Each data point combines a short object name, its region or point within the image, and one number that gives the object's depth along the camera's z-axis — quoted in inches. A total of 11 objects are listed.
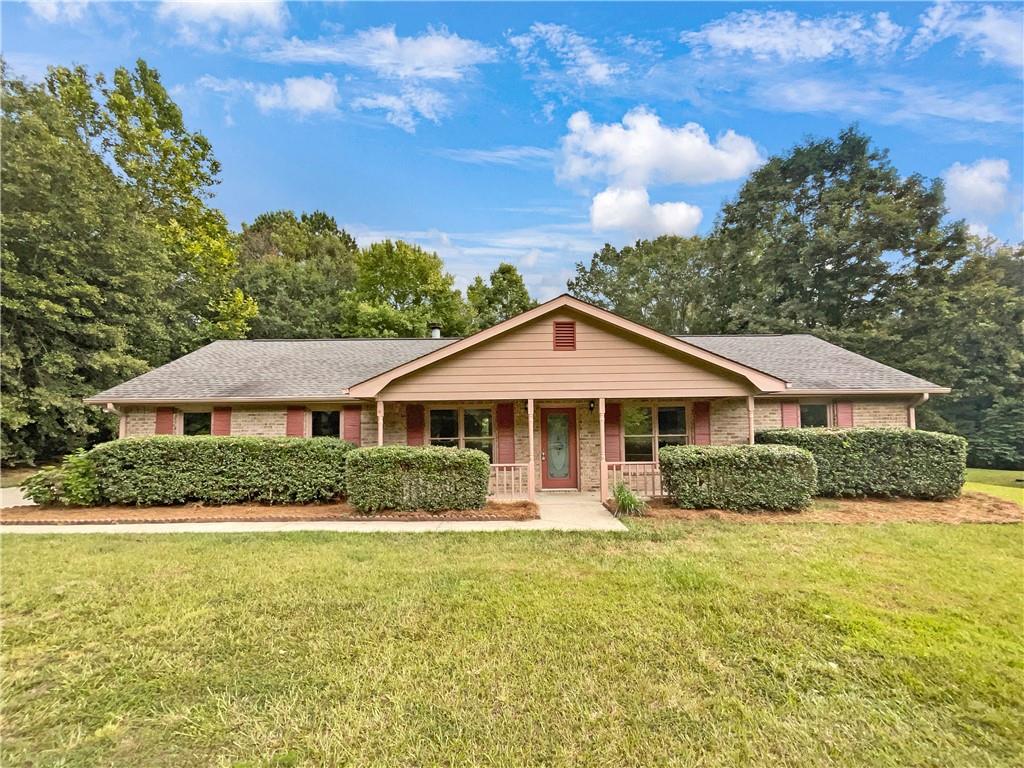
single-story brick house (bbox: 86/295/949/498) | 392.2
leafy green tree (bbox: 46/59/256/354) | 831.1
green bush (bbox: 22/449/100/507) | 369.7
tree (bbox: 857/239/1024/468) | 743.7
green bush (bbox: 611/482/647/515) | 337.1
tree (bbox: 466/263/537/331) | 1165.1
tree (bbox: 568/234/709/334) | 1190.9
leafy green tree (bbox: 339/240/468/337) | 1071.0
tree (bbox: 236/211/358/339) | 1014.9
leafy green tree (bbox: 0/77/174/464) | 585.3
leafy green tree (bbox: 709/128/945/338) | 891.4
